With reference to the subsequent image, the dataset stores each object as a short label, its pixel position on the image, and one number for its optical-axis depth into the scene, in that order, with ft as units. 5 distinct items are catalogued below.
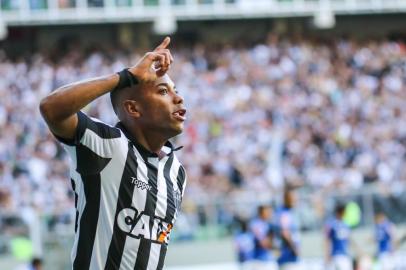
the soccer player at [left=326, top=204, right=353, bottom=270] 55.67
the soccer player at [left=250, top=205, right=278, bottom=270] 53.67
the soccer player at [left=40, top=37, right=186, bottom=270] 16.42
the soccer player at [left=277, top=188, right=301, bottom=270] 51.96
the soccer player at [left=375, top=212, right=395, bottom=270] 59.98
